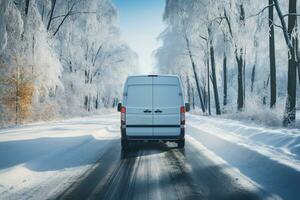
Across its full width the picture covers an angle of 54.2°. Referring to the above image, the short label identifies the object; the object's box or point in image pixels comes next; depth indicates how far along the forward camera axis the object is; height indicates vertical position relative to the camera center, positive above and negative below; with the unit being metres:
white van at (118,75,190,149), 9.58 -0.21
